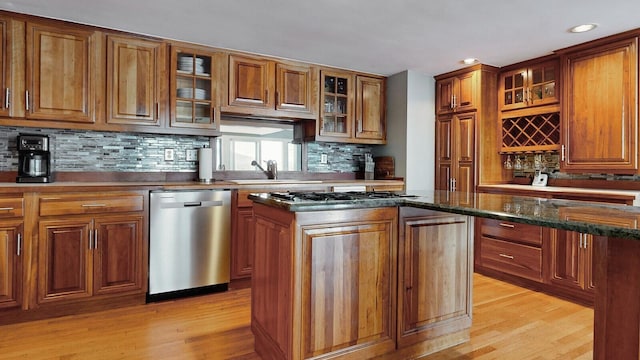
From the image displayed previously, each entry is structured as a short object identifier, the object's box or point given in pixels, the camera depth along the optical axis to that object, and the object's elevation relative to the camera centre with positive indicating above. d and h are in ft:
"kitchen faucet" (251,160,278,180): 13.08 +0.33
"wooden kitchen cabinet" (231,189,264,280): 10.63 -1.55
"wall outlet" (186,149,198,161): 11.94 +0.76
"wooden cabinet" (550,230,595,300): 9.82 -2.16
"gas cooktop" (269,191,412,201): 6.27 -0.28
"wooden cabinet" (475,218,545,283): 11.01 -2.10
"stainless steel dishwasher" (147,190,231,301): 9.64 -1.67
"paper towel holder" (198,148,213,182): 11.58 +0.46
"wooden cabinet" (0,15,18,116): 8.95 +2.80
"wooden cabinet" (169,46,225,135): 10.91 +2.65
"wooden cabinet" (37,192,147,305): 8.59 -1.61
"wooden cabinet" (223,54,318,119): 11.76 +2.99
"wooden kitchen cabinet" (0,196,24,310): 8.21 -1.63
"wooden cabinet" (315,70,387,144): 13.55 +2.65
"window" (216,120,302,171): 12.53 +1.17
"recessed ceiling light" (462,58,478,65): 12.46 +4.00
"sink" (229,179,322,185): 10.86 -0.08
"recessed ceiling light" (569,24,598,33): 9.46 +3.91
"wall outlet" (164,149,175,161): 11.59 +0.76
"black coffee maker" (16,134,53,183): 9.13 +0.48
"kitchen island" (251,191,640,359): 5.69 -1.52
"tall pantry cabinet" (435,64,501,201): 13.09 +1.94
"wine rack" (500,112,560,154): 12.08 +1.62
